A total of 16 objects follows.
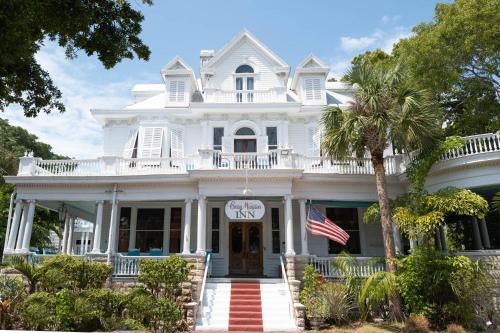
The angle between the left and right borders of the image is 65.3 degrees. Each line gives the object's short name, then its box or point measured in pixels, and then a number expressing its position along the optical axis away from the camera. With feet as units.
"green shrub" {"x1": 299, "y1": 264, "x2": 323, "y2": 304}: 46.42
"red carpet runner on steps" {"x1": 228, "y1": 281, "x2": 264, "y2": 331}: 42.86
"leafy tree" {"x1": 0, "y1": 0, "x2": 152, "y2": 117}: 26.50
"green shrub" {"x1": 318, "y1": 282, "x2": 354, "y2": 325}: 43.68
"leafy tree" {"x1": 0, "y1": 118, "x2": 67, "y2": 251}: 83.35
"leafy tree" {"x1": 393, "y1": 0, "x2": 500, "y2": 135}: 53.42
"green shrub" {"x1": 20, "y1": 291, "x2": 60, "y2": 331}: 39.88
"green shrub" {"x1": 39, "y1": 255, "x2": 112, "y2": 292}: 43.98
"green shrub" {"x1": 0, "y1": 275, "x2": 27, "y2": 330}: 41.34
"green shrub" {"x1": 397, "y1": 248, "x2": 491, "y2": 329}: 39.70
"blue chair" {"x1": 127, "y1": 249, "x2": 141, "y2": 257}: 58.13
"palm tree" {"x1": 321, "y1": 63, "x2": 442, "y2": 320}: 45.73
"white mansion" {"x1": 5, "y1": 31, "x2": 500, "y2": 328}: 53.78
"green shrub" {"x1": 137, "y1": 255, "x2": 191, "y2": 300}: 43.83
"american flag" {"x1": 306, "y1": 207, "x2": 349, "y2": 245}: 49.34
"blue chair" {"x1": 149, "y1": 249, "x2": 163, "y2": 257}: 59.74
